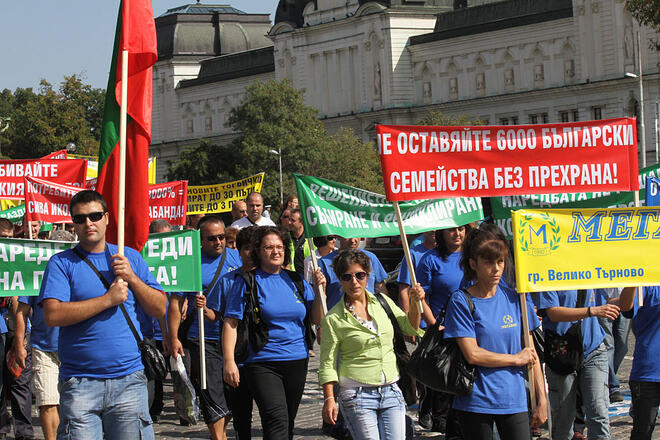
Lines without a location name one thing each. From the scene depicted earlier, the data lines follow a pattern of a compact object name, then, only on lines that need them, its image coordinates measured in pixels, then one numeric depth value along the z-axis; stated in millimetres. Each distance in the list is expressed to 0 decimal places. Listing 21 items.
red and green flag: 7594
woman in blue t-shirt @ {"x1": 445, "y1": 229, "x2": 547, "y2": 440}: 6688
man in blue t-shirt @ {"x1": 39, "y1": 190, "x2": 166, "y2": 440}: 6477
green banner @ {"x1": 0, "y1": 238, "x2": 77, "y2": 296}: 9328
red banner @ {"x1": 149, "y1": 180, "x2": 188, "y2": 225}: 16953
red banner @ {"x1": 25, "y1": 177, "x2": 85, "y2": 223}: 14586
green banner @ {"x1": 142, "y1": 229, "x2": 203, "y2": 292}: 9602
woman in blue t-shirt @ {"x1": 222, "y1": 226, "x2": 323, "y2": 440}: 7922
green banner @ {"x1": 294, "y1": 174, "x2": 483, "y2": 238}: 9992
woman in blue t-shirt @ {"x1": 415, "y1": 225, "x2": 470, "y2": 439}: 9539
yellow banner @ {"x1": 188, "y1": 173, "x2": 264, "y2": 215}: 18703
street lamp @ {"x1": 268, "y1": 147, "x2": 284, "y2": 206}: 66906
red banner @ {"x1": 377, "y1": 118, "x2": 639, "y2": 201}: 8625
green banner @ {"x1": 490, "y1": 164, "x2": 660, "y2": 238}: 10727
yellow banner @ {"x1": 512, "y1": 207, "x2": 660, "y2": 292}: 7574
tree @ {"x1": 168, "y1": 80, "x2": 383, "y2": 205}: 67250
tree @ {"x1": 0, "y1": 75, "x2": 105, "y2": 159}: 65938
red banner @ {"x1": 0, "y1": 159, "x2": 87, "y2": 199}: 15648
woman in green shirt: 7234
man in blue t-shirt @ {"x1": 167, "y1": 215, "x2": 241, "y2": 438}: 9562
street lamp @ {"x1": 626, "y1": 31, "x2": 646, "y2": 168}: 49753
